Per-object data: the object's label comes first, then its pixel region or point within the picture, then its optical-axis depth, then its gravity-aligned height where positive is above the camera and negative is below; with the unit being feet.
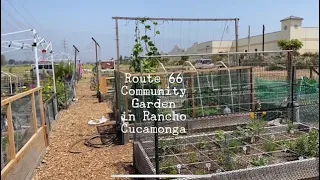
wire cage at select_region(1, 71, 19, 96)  26.53 -0.57
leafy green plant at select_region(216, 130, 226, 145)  12.48 -3.37
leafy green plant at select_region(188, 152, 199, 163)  11.39 -4.04
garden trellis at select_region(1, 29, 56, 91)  18.47 +2.86
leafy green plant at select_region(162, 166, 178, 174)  10.32 -4.19
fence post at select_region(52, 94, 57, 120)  22.82 -3.10
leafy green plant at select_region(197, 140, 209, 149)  12.79 -3.82
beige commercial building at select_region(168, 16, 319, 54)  95.79 +15.42
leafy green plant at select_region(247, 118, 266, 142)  13.58 -3.23
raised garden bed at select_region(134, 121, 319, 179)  10.41 -3.92
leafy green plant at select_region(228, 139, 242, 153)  12.04 -3.71
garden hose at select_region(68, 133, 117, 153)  16.32 -4.74
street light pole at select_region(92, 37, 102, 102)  34.91 -1.03
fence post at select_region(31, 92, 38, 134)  14.07 -2.25
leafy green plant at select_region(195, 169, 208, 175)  10.13 -4.23
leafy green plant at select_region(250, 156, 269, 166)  10.16 -3.86
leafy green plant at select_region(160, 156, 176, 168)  10.80 -4.10
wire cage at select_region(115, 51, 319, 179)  10.52 -3.24
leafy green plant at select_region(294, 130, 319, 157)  11.07 -3.45
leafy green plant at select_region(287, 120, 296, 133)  14.63 -3.36
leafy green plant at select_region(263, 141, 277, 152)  12.09 -3.79
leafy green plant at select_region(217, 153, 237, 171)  10.38 -3.95
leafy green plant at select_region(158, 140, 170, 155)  12.26 -3.75
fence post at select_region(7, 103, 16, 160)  9.91 -2.46
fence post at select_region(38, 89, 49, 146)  16.03 -3.01
